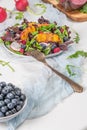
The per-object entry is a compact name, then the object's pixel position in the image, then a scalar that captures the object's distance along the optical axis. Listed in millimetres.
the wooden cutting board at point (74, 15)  1245
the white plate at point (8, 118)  781
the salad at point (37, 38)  1025
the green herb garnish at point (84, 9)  1279
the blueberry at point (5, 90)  806
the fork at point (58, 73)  914
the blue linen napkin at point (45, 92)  834
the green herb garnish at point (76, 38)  1101
